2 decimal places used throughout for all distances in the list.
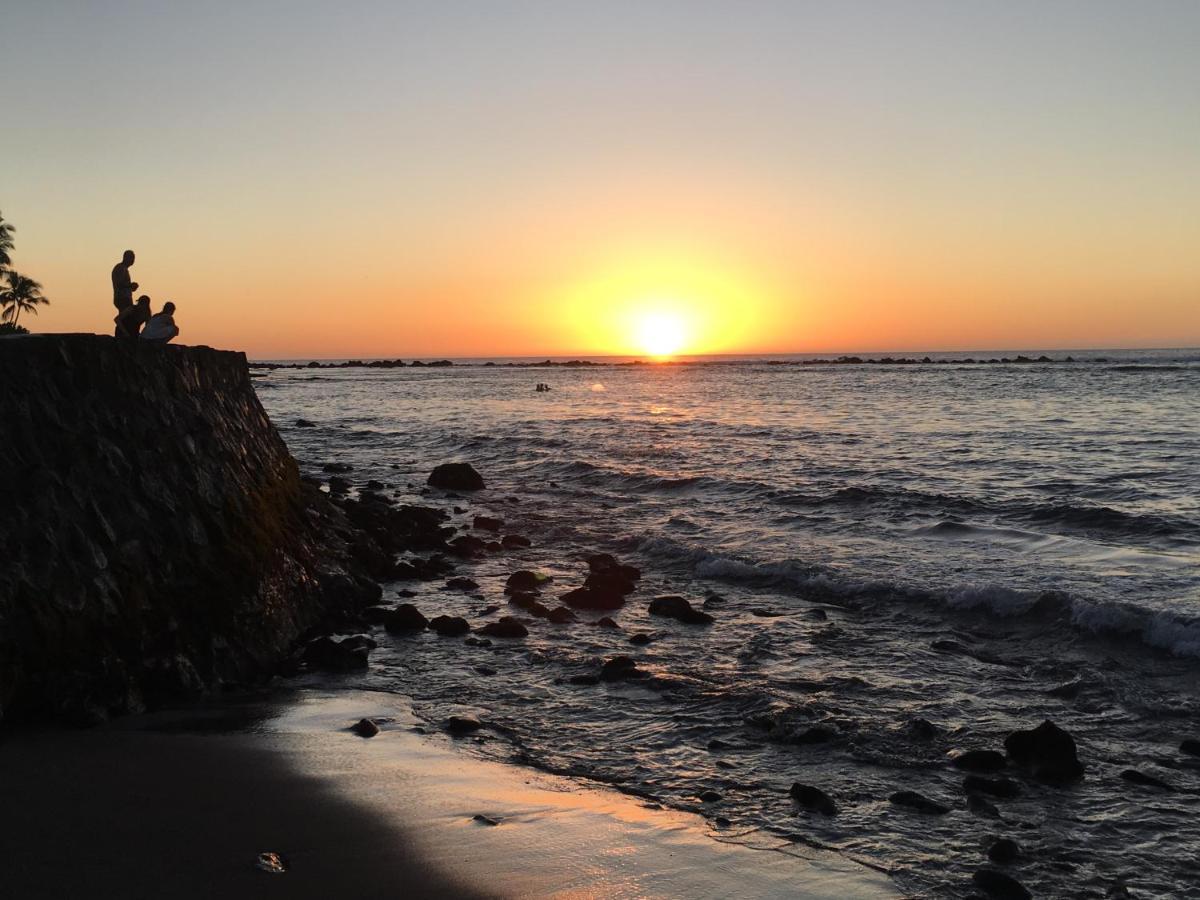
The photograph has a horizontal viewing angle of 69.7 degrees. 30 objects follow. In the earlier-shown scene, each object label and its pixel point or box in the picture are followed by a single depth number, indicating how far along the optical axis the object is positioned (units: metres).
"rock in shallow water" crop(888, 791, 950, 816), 7.92
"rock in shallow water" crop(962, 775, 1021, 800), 8.24
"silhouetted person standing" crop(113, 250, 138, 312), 16.22
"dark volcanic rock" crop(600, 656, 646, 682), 11.83
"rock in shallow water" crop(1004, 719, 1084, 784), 8.54
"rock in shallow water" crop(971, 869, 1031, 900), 6.53
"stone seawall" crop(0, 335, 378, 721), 8.95
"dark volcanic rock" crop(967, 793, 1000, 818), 7.89
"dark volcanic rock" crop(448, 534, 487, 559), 20.58
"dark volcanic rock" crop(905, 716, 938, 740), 9.62
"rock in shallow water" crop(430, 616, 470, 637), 13.95
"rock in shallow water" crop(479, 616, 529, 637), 13.91
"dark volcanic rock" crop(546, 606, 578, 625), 14.84
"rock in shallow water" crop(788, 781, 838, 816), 7.91
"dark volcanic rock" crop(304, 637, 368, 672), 11.86
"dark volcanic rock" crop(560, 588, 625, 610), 15.98
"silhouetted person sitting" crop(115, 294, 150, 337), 16.00
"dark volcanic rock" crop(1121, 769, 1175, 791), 8.38
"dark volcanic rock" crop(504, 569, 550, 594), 17.23
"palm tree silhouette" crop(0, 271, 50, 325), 79.62
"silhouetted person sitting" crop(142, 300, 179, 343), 14.98
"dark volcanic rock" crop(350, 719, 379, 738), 9.45
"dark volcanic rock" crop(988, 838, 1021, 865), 7.07
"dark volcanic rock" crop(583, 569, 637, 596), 16.69
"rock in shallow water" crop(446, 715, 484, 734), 9.80
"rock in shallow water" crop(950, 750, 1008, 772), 8.77
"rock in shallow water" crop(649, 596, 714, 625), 14.74
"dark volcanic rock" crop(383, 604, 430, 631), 13.92
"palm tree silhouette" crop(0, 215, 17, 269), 69.81
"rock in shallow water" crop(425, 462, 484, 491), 32.00
